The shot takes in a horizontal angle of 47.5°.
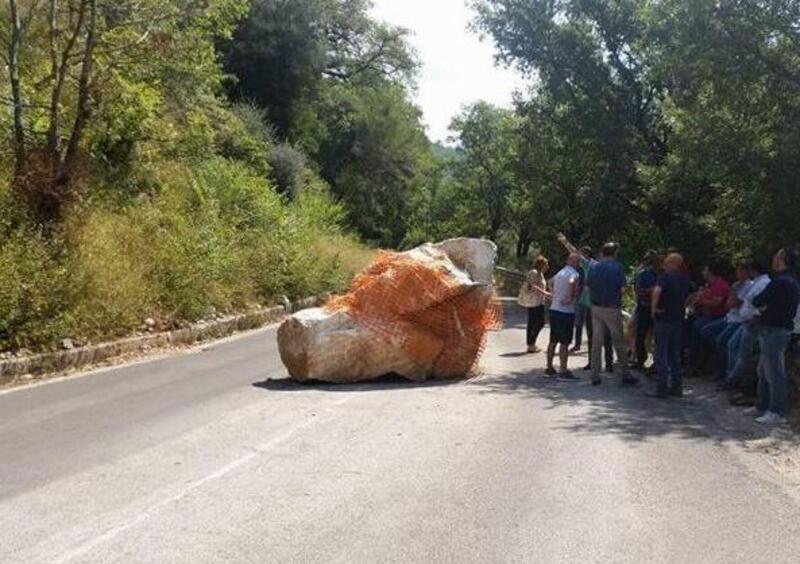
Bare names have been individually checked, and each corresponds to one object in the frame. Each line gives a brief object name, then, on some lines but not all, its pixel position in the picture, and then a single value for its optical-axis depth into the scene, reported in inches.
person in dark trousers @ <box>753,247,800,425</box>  396.2
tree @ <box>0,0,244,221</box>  660.7
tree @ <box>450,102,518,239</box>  2407.7
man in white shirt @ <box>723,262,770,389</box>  449.7
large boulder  494.6
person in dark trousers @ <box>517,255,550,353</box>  634.8
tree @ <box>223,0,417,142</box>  1595.7
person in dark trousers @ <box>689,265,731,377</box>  528.1
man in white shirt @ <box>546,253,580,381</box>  525.0
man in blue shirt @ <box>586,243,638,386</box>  494.9
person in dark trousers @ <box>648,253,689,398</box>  464.8
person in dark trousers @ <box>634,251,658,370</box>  541.0
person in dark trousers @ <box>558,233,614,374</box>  543.8
